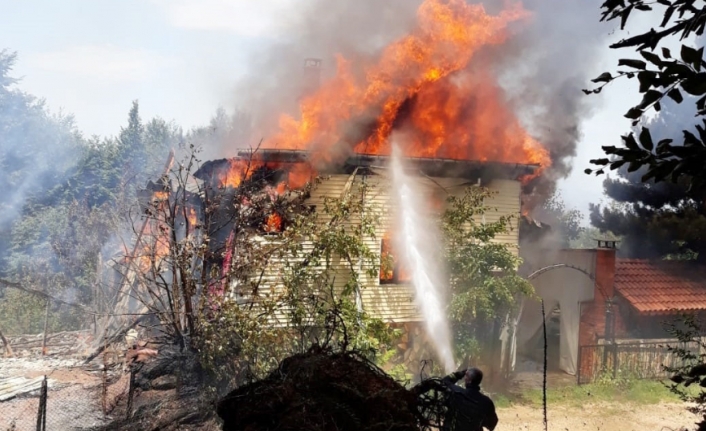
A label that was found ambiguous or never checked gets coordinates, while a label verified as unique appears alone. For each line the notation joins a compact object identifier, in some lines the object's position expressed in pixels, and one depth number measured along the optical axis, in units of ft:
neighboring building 52.06
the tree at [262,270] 34.17
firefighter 18.21
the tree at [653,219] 65.92
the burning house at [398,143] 44.78
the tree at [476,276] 45.62
